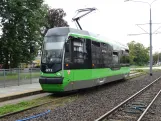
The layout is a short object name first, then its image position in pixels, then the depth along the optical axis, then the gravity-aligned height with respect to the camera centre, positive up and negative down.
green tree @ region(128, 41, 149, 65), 99.19 +4.30
